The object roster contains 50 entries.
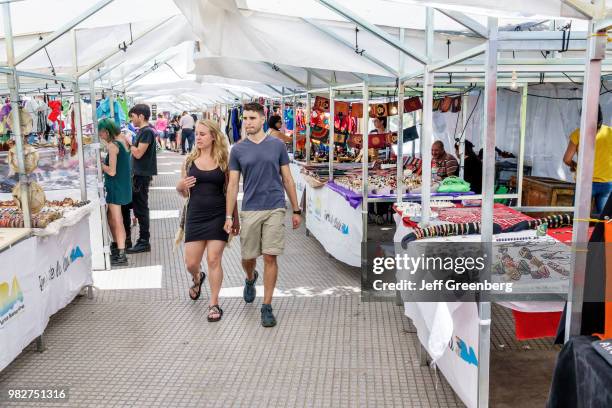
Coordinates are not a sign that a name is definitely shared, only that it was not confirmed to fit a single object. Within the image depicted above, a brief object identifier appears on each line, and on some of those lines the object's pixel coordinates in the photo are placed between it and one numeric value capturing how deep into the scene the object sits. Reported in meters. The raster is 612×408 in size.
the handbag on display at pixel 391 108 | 7.64
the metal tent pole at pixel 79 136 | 5.46
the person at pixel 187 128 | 21.12
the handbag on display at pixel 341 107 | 7.87
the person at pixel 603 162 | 5.41
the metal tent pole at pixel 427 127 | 3.82
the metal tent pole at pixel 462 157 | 7.35
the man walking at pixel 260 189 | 4.43
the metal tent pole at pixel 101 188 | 6.23
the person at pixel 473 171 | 9.74
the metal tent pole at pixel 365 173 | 5.59
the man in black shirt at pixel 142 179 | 7.08
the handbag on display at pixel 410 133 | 7.61
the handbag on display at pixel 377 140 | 7.60
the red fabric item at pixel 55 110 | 12.07
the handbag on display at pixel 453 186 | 6.30
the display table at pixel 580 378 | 1.93
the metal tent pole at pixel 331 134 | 7.00
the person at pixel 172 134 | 26.69
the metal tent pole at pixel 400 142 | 4.93
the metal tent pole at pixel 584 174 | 2.21
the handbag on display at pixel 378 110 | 7.70
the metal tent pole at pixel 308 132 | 8.54
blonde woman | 4.63
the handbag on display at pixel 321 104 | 8.79
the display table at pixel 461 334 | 2.90
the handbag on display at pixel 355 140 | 8.52
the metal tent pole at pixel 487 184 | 2.54
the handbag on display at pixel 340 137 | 9.26
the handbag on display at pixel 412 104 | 7.85
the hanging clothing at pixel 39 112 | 10.99
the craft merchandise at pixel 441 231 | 3.71
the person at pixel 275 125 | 9.17
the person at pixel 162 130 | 27.52
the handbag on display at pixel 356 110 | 8.13
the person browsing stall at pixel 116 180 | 6.39
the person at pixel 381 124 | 8.53
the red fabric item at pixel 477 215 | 4.30
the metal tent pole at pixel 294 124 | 9.94
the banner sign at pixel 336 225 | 5.97
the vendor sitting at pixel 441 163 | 7.88
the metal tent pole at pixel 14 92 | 3.82
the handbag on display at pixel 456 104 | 8.36
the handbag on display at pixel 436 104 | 8.94
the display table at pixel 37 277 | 3.60
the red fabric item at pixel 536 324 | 3.20
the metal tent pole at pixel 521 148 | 5.29
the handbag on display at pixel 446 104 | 8.49
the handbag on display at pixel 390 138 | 7.77
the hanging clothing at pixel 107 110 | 10.88
